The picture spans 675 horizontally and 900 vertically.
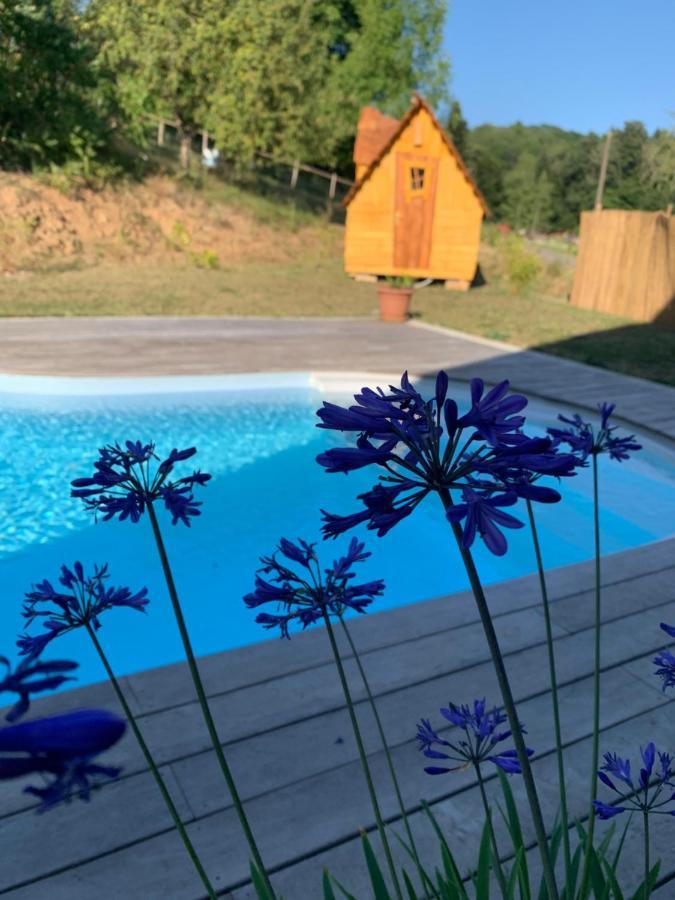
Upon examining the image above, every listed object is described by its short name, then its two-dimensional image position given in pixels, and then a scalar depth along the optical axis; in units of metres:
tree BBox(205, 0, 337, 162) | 20.03
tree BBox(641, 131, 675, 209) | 25.28
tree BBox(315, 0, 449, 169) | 30.23
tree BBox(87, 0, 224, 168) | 19.19
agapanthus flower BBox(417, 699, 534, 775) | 1.04
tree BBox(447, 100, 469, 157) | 45.59
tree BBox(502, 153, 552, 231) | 50.19
